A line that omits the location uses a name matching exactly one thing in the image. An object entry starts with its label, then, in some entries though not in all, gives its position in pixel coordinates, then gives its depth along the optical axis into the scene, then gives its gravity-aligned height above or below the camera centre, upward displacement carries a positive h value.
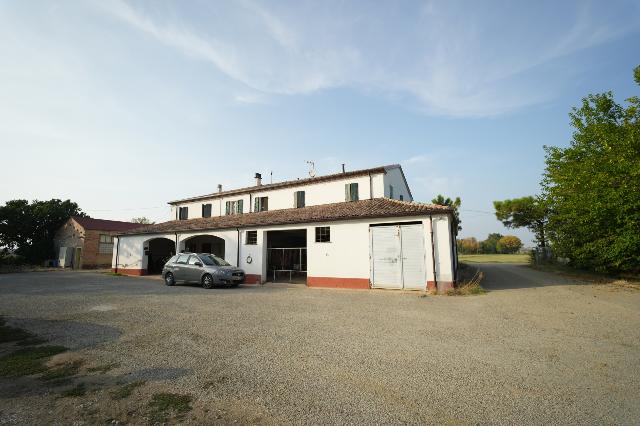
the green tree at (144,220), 63.59 +6.71
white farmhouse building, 13.38 +1.03
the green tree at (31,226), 33.84 +3.07
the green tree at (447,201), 41.53 +6.73
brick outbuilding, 32.81 +0.93
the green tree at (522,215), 30.51 +3.74
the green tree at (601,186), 13.70 +3.14
